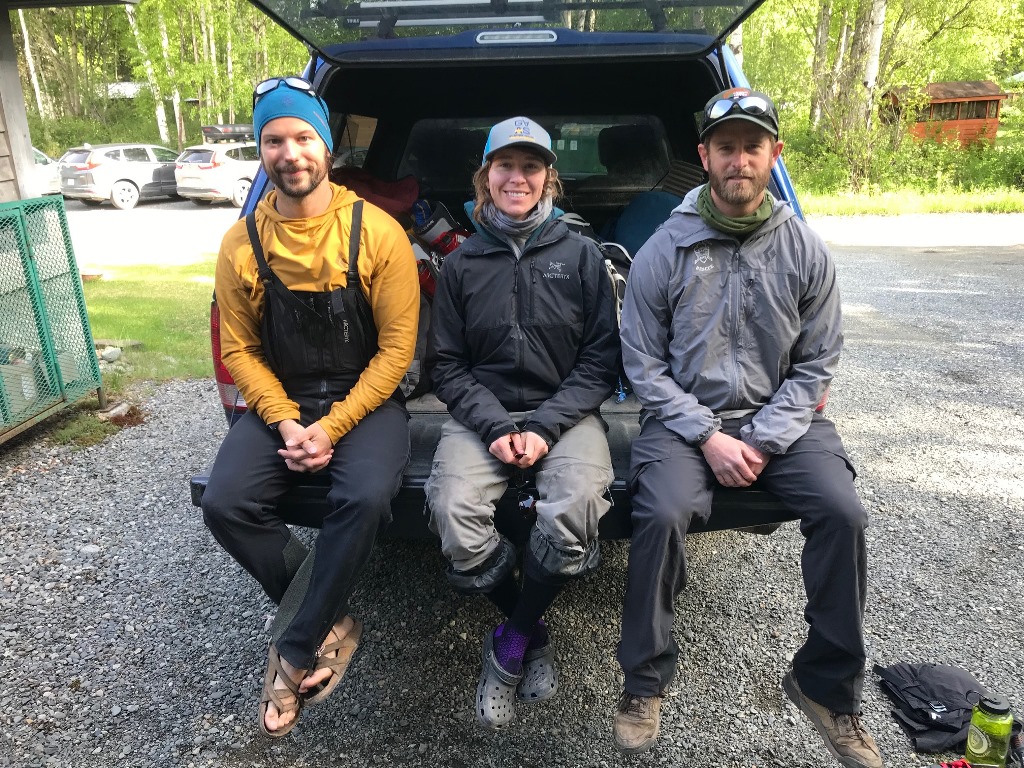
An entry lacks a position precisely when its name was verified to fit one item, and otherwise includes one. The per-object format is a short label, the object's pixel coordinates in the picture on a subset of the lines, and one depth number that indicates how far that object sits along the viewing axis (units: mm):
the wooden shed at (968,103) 24852
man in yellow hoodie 2393
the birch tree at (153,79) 27906
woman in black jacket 2410
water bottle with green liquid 2160
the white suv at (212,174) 17516
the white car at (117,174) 17344
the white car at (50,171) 17389
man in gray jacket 2215
